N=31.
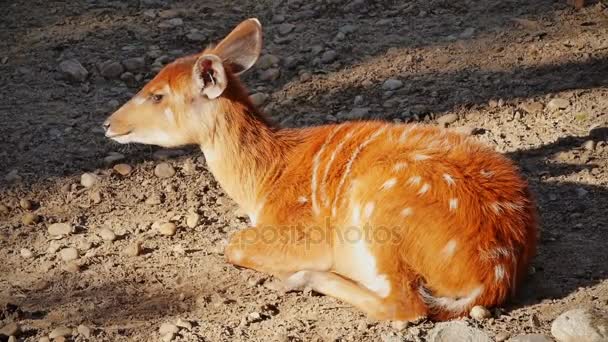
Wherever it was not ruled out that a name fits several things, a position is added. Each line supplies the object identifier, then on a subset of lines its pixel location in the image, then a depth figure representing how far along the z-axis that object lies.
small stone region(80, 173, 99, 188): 14.82
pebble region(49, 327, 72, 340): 11.53
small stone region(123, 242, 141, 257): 13.21
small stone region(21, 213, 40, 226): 13.96
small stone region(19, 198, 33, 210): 14.27
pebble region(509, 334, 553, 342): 10.52
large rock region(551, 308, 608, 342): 10.37
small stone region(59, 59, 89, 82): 17.39
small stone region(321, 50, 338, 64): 17.94
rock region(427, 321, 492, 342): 10.62
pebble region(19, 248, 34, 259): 13.26
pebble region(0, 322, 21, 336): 11.53
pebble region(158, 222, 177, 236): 13.66
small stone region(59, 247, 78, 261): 13.18
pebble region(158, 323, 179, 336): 11.45
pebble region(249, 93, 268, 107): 16.94
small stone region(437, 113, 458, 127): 15.97
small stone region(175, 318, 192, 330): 11.54
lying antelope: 11.07
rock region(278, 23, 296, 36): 18.92
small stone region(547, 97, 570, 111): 15.92
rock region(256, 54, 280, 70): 17.97
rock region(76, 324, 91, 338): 11.52
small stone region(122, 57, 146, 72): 17.74
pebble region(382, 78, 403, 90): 17.02
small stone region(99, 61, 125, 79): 17.55
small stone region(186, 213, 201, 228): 13.86
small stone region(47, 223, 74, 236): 13.75
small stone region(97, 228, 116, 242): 13.59
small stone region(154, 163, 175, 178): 15.08
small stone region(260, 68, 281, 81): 17.64
